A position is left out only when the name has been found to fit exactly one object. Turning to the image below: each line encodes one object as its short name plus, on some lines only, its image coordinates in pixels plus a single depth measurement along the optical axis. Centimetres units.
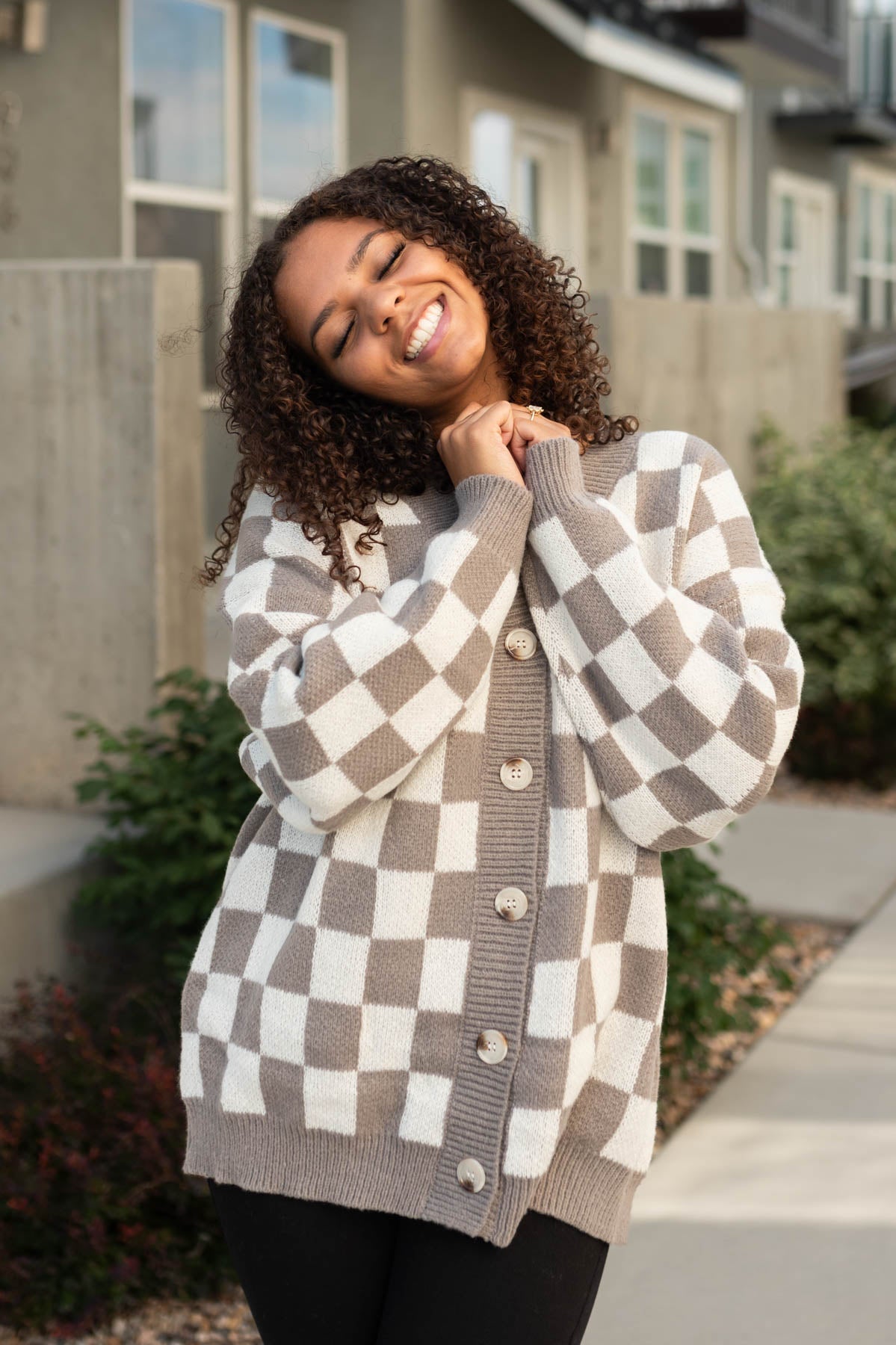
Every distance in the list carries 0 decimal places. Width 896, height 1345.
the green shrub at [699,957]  355
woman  159
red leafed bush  283
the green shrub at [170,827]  338
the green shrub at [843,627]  656
